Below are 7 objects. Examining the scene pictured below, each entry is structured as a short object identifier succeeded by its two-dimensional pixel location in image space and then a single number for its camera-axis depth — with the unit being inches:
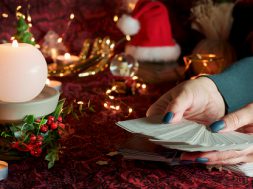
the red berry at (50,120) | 33.9
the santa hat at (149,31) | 70.2
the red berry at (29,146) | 32.6
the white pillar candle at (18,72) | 32.3
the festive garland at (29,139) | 32.6
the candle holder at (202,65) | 57.0
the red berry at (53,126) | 33.9
